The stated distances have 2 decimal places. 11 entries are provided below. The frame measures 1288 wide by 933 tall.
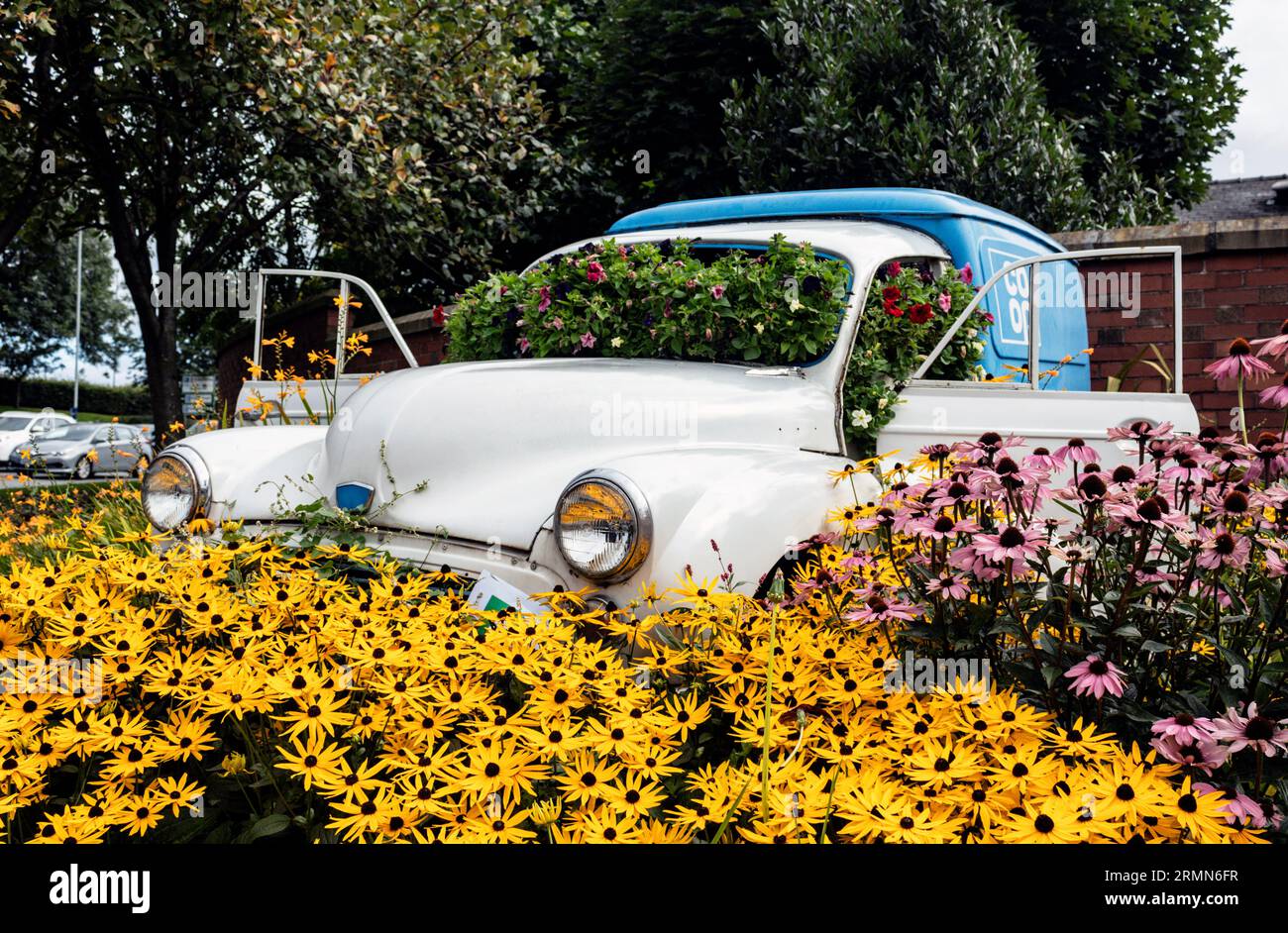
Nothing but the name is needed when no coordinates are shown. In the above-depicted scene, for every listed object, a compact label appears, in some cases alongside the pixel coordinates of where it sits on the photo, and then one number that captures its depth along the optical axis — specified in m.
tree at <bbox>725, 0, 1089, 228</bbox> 9.01
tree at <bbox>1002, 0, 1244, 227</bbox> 10.99
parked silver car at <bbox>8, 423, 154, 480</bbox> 24.03
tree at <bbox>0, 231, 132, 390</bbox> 41.72
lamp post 41.94
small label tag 2.73
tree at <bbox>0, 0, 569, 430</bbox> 8.91
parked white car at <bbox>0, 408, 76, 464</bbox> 25.52
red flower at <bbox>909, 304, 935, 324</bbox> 3.79
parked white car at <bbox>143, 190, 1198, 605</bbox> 2.74
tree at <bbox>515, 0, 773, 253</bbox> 10.59
